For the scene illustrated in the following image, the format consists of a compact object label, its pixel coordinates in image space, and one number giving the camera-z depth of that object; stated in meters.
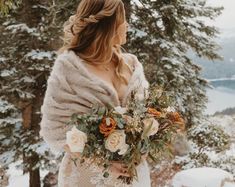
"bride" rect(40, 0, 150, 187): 2.45
